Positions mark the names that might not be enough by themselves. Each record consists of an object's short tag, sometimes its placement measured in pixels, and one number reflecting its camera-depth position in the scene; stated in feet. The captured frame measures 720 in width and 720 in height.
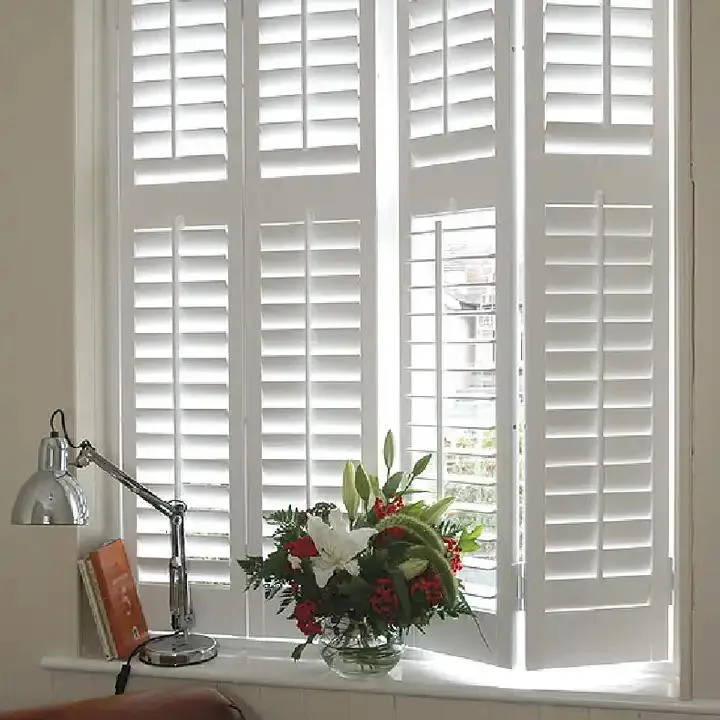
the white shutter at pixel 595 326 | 6.65
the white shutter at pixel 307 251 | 7.14
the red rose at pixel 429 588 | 6.31
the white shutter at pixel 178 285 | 7.38
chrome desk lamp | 6.27
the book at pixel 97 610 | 7.00
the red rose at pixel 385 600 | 6.23
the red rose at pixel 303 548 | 6.40
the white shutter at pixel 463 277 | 6.73
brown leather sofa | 5.99
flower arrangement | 6.29
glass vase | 6.48
